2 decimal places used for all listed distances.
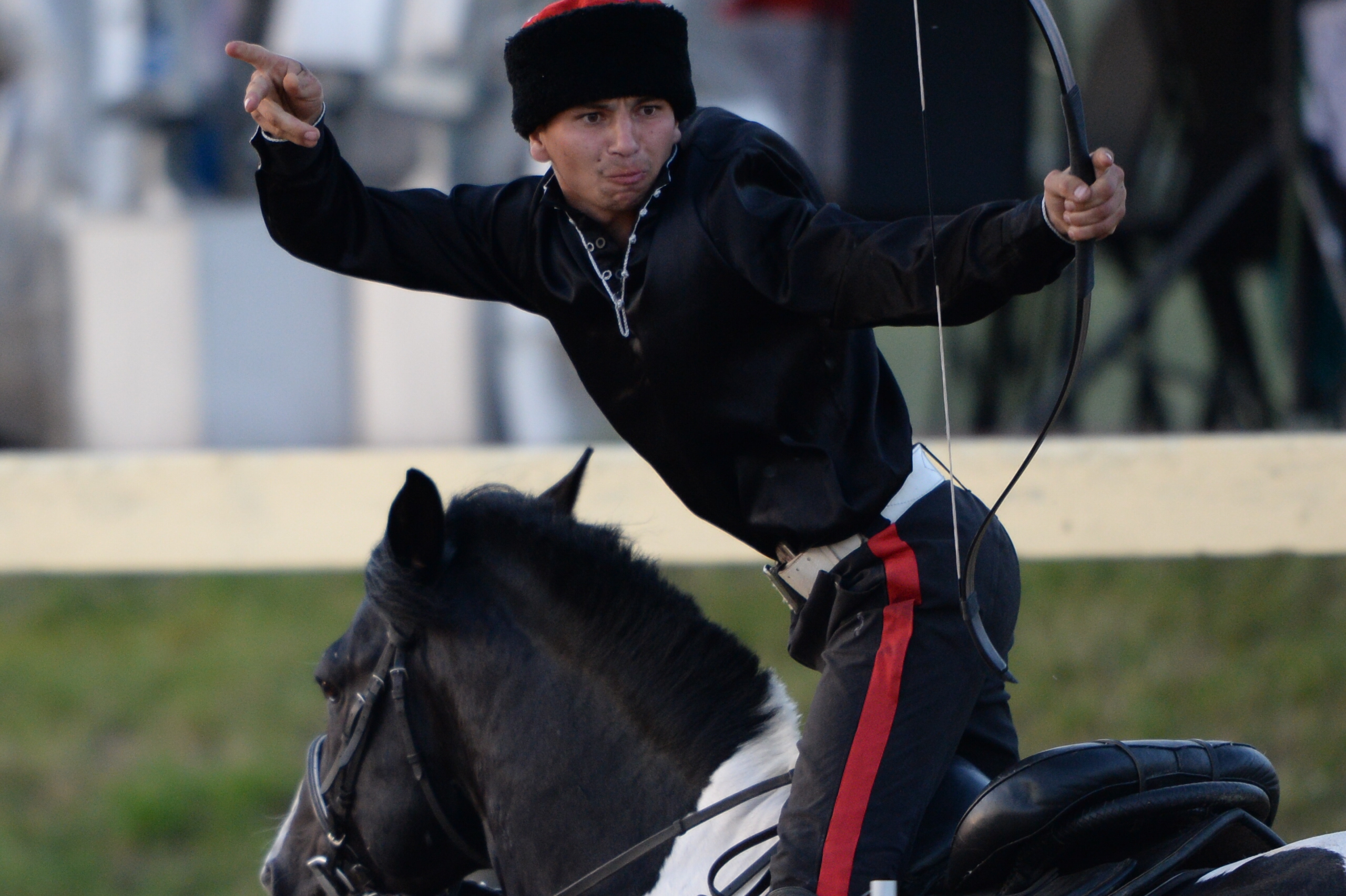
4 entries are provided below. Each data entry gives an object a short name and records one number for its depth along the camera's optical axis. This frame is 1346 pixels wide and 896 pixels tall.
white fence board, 29.23
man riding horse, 20.38
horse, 20.54
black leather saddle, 20.29
